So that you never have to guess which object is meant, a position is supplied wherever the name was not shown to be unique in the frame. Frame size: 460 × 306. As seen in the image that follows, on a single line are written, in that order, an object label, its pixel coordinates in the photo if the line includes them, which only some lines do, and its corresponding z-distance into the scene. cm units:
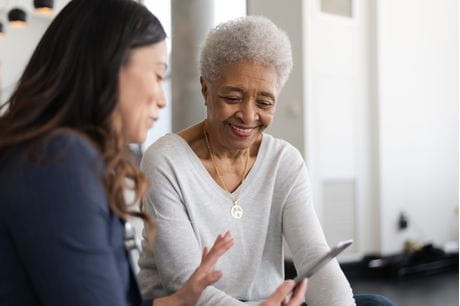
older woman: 160
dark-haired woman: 84
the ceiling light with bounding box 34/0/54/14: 461
